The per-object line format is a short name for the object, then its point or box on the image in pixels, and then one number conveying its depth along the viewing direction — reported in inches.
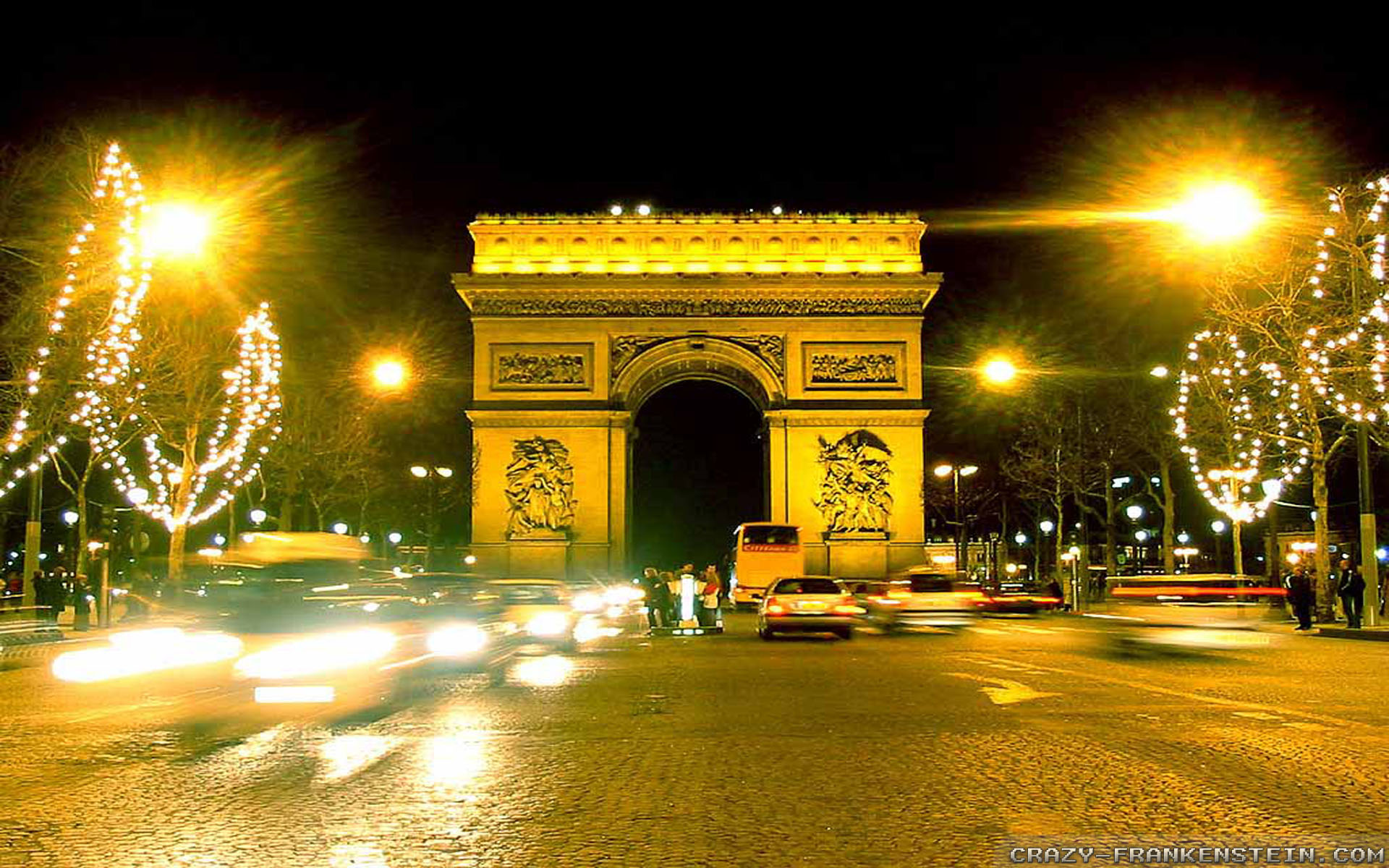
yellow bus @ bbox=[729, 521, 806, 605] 1700.3
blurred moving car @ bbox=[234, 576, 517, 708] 492.4
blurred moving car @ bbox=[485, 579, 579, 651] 786.5
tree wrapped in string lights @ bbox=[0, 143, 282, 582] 1032.8
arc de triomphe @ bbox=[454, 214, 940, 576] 2034.9
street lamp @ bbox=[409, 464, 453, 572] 2153.1
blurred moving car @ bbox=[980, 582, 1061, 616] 1630.2
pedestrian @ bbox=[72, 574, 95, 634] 1114.1
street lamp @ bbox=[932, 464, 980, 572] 1975.6
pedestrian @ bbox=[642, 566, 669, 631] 1142.3
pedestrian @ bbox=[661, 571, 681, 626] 1146.0
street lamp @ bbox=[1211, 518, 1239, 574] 2109.0
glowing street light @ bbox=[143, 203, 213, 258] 1109.7
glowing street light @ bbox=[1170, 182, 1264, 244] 947.3
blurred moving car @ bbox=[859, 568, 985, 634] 1451.8
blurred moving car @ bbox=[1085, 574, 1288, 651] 1010.1
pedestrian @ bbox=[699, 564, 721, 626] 1128.8
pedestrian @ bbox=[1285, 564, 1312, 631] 1113.4
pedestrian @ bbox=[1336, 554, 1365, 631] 1082.1
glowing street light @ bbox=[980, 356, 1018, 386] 1483.8
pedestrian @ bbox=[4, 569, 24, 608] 1563.7
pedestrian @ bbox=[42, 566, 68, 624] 1200.2
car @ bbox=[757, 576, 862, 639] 959.6
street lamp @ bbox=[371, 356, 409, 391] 1341.0
